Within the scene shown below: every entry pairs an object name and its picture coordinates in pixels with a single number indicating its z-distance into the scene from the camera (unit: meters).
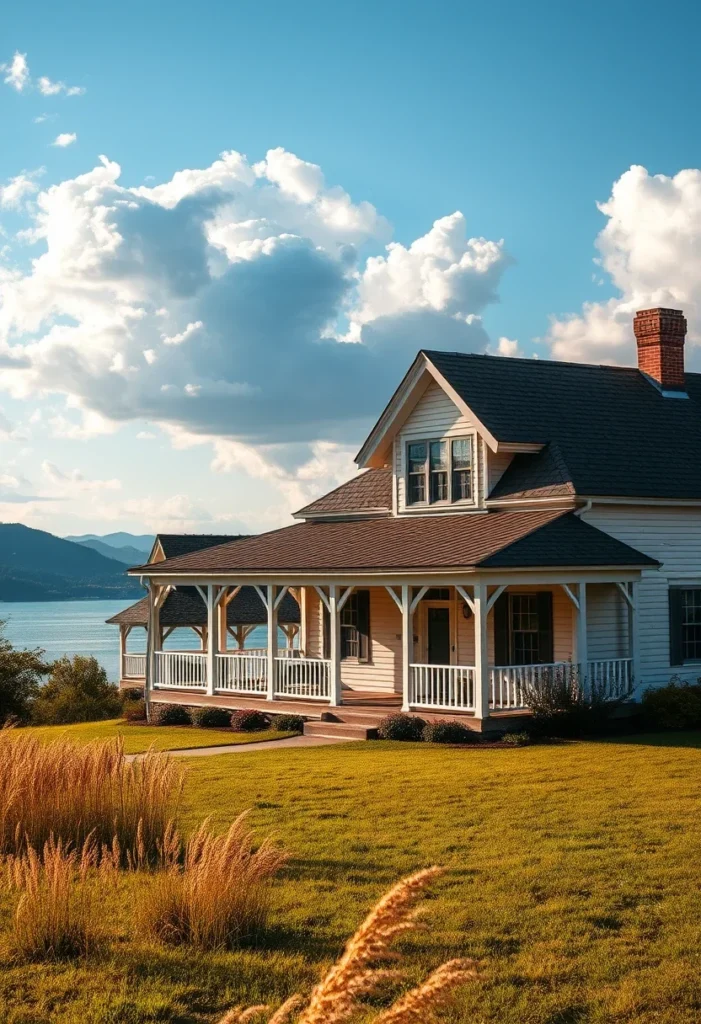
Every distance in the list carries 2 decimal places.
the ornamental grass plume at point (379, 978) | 3.43
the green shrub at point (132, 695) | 42.00
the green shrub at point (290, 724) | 26.12
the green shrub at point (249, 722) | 26.78
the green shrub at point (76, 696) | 38.91
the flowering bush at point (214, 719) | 28.05
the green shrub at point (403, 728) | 23.31
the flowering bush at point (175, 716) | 29.59
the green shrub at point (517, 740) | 21.97
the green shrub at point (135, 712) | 31.91
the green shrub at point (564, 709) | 22.66
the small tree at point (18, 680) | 37.72
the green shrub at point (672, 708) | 24.00
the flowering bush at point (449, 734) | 22.47
